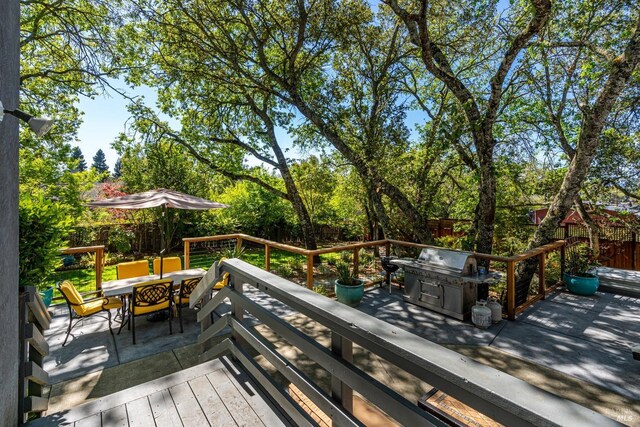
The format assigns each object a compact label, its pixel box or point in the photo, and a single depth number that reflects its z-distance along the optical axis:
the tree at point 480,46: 5.29
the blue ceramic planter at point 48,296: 5.08
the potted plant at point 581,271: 5.91
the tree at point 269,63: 6.99
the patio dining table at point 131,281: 4.29
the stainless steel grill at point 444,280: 4.73
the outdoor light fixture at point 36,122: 1.82
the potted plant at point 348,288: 5.31
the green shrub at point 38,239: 2.64
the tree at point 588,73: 4.73
